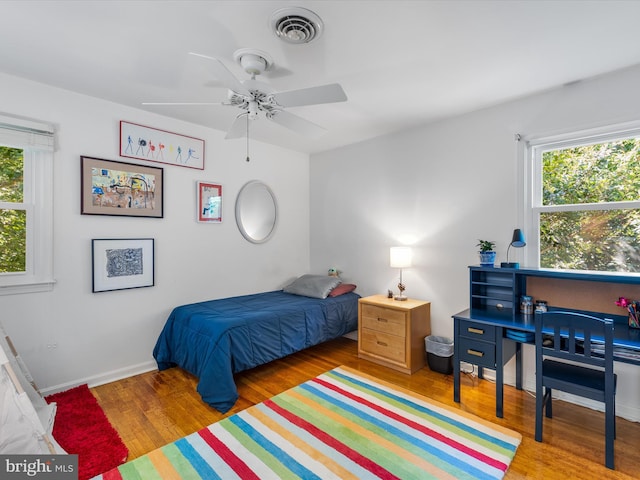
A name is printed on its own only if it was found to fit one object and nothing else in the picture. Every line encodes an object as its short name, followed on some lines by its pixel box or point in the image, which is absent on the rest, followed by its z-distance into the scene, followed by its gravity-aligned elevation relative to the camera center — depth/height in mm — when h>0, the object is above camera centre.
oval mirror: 3840 +349
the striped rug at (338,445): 1768 -1295
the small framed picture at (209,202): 3455 +410
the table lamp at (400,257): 3328 -187
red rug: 1832 -1291
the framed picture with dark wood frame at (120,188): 2730 +460
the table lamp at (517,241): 2568 -7
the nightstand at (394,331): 3037 -930
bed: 2471 -875
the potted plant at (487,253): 2760 -121
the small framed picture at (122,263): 2783 -232
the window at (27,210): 2447 +218
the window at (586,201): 2385 +317
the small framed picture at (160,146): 2936 +925
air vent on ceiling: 1670 +1200
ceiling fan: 1831 +897
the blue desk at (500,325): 2123 -621
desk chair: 1816 -729
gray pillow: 3736 -573
